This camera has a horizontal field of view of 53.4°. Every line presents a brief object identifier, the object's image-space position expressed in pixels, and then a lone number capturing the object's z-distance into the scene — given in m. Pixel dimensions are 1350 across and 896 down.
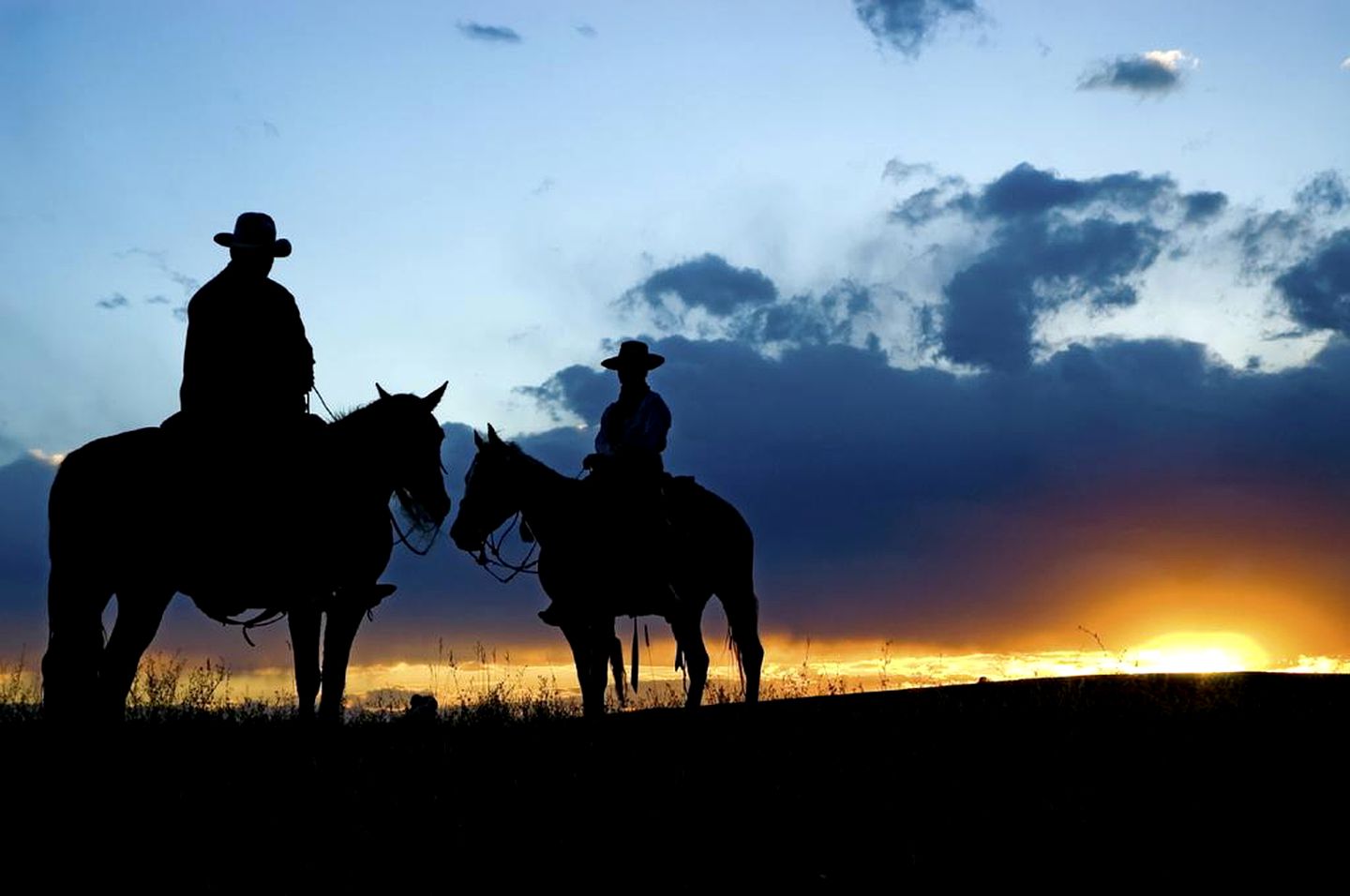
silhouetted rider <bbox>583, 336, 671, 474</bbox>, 14.63
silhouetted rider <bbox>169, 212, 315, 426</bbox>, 10.99
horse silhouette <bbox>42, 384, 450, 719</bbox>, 10.62
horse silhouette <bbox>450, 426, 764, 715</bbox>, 13.87
